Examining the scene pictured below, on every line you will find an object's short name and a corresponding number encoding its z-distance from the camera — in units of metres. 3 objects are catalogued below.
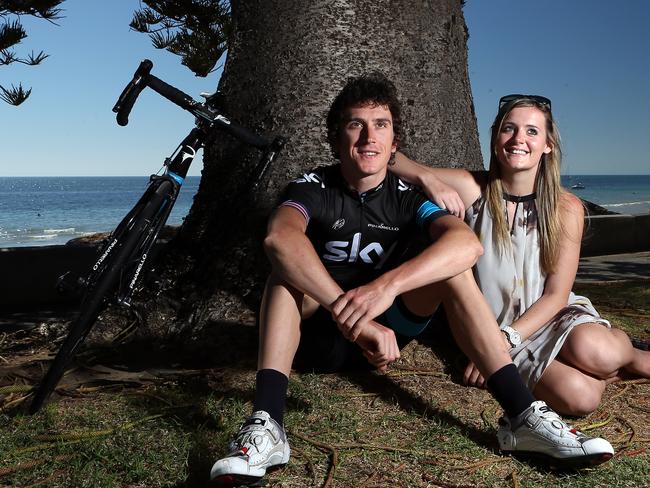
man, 2.57
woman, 3.17
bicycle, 3.21
